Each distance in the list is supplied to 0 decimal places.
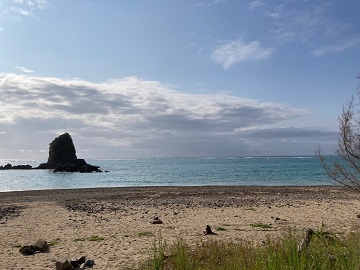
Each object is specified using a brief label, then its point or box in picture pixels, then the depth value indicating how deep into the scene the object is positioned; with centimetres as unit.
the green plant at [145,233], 1525
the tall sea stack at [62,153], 12622
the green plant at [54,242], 1393
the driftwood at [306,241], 705
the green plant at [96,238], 1446
